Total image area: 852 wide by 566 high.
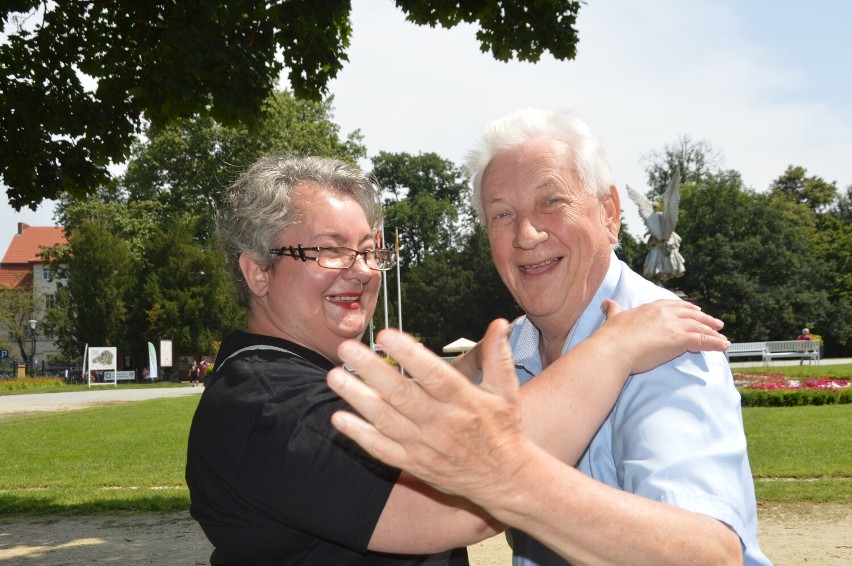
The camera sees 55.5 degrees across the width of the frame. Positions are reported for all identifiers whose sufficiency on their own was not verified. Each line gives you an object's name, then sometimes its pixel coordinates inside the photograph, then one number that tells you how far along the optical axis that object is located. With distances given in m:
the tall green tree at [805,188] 64.75
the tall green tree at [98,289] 50.47
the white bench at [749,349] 32.19
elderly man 1.21
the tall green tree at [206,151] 42.19
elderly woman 1.63
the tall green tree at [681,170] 57.88
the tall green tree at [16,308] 58.50
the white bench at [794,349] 34.25
